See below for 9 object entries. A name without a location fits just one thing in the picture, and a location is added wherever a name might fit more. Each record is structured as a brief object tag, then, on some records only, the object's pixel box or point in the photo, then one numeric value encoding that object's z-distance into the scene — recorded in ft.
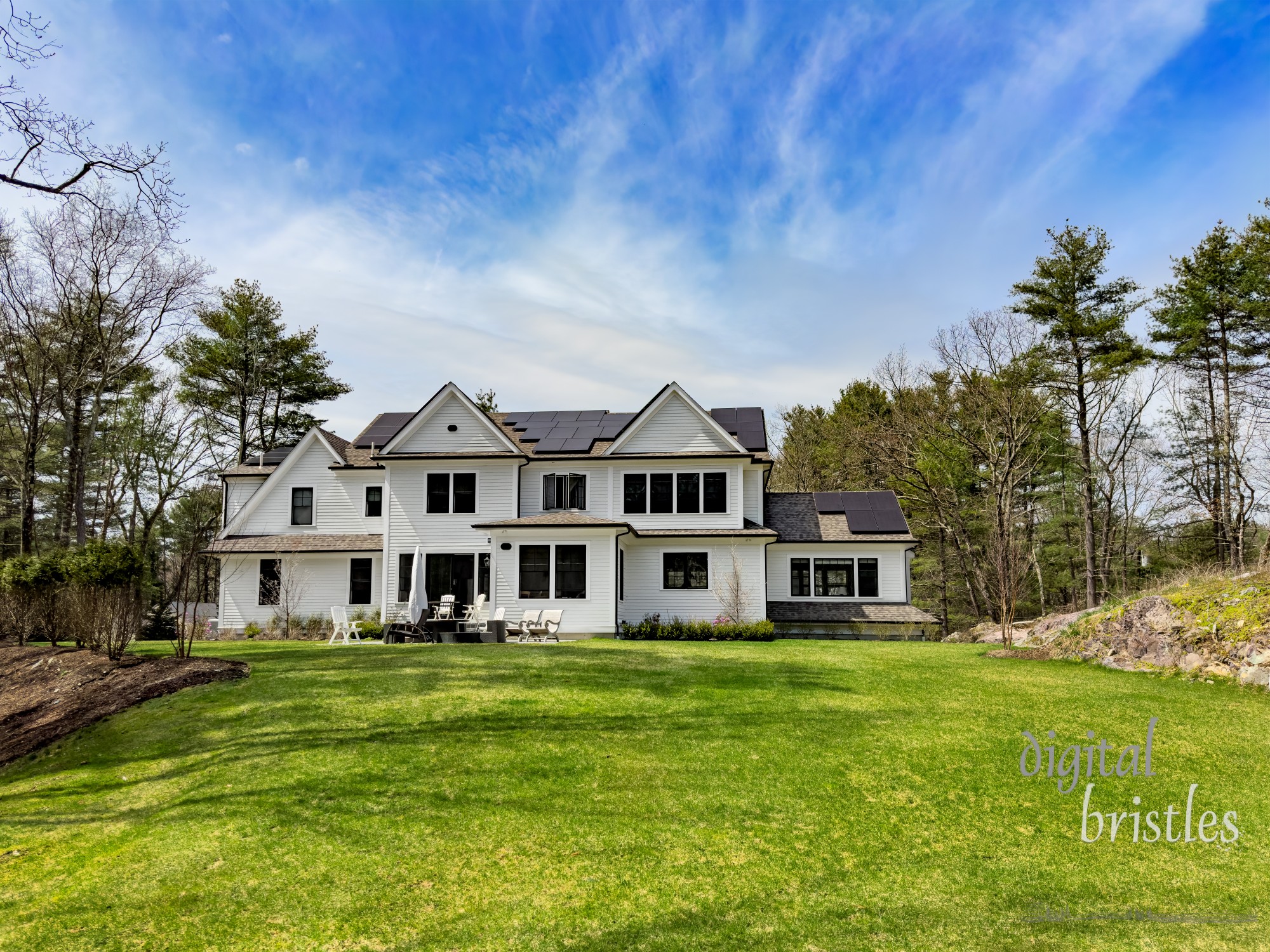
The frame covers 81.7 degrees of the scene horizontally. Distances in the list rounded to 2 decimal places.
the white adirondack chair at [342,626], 63.16
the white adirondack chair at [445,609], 68.69
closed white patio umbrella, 65.62
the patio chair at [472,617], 63.26
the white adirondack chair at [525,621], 64.69
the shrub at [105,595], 38.19
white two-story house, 76.84
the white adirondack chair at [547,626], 61.05
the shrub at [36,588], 45.60
